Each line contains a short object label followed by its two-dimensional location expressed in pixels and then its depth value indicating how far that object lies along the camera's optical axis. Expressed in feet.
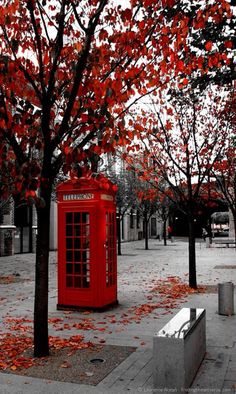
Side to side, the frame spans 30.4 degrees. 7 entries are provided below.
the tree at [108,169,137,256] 91.97
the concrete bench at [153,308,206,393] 14.53
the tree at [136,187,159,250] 103.13
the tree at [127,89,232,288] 39.37
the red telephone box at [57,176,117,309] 28.89
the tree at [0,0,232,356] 17.81
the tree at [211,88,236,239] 41.16
